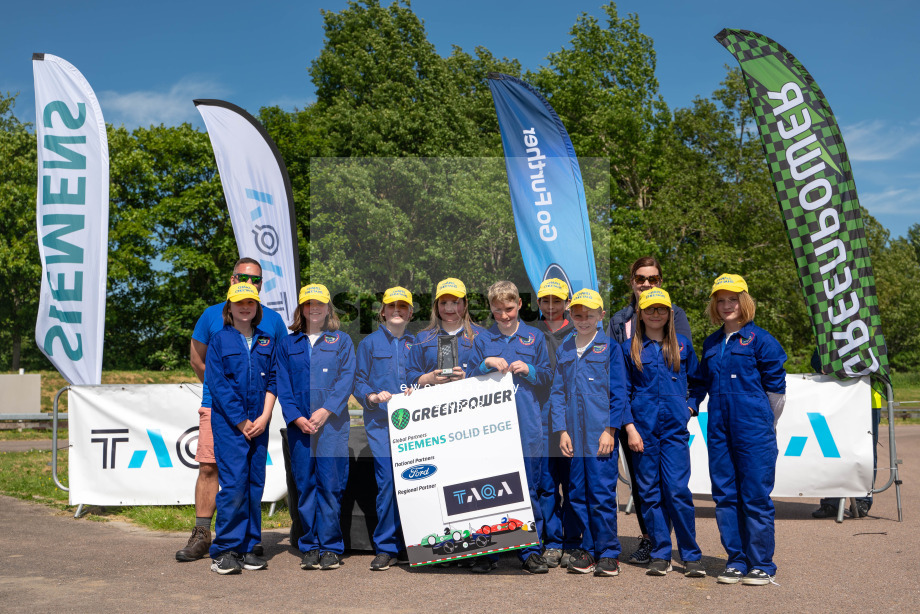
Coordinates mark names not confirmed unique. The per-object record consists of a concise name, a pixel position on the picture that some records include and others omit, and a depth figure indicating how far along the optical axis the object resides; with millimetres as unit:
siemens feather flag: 8273
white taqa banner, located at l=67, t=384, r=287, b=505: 8008
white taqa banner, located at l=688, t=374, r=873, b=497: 7695
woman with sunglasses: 5867
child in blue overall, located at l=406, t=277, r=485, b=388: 5820
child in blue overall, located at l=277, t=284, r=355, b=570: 5789
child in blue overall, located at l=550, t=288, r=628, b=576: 5434
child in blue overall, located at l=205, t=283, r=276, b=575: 5668
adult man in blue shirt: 5988
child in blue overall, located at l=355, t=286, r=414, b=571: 5750
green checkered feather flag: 7777
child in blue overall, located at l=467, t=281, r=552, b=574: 5574
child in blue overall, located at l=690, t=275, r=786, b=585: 5219
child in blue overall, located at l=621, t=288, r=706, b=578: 5387
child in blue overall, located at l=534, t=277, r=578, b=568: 5677
